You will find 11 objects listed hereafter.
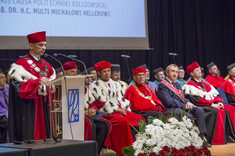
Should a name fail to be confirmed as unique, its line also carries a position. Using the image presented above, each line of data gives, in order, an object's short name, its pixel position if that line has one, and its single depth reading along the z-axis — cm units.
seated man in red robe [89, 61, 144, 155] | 842
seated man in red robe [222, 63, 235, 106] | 1123
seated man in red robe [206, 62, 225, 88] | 1249
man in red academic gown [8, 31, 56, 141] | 655
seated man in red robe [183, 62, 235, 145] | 1034
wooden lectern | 581
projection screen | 1006
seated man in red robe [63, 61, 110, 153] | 799
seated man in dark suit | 980
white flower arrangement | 452
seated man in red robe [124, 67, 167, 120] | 948
